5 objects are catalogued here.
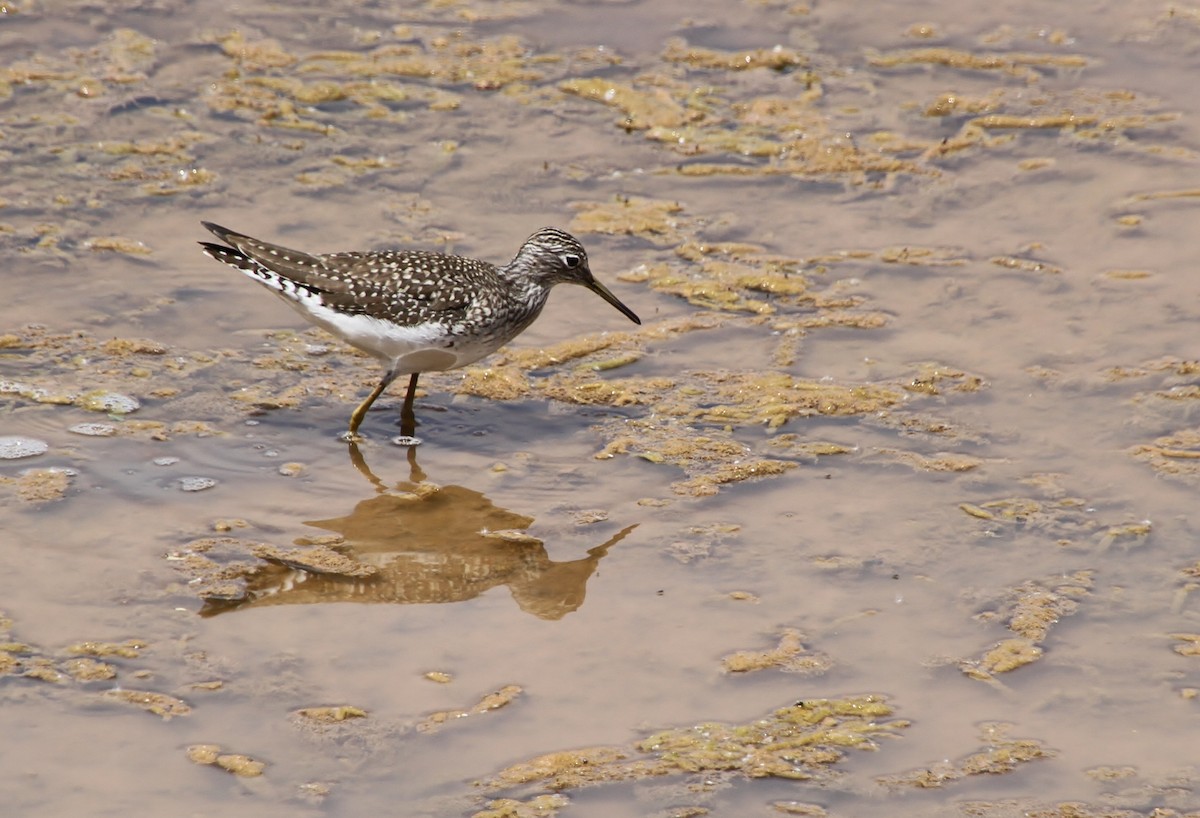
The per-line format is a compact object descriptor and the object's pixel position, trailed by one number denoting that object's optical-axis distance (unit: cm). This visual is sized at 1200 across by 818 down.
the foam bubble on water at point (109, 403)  1582
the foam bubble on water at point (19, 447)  1490
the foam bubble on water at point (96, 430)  1538
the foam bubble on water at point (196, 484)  1469
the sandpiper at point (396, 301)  1559
